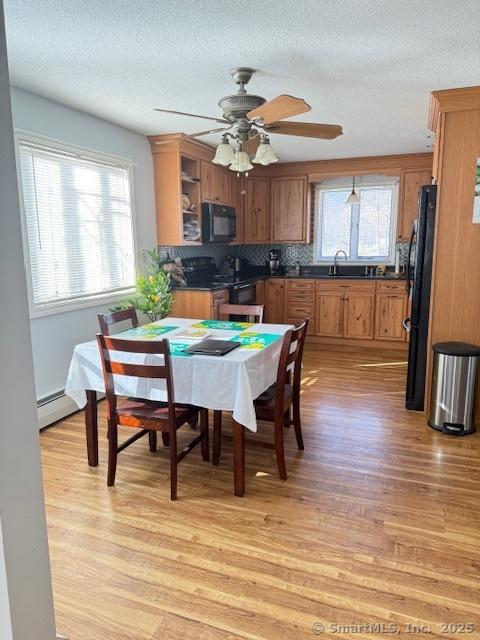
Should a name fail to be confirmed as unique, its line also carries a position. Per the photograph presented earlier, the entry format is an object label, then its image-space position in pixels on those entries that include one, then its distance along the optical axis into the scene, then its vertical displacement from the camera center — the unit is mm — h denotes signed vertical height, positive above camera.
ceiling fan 2463 +685
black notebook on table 2406 -578
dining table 2283 -725
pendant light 5695 +597
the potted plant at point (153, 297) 4141 -488
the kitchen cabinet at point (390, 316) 5488 -903
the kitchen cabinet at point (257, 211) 6227 +495
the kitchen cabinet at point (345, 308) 5652 -838
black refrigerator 3336 -427
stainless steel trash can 3107 -1026
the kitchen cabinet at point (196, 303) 4719 -623
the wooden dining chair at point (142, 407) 2227 -934
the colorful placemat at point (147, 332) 2850 -580
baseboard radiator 3324 -1267
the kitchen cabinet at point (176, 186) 4547 +648
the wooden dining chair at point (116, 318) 2930 -497
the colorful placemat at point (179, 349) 2417 -594
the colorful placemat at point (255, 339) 2551 -580
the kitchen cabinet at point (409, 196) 5457 +610
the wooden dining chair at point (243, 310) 3338 -501
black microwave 5137 +281
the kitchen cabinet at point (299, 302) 5941 -772
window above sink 5949 +333
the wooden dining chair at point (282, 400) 2475 -933
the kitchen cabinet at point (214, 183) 5070 +765
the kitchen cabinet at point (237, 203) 5910 +593
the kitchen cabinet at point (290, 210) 6090 +500
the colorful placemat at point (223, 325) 3061 -571
